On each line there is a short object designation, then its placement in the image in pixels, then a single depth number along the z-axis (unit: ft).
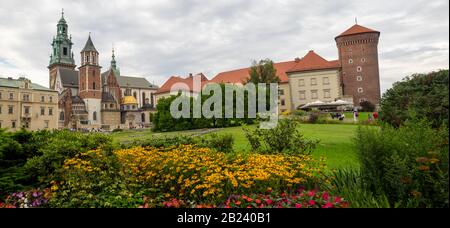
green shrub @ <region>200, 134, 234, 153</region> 29.43
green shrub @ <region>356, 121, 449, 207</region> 9.52
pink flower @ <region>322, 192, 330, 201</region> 11.38
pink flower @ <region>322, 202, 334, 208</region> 10.05
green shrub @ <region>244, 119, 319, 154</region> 24.23
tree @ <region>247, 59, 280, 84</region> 124.98
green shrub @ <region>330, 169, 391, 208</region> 10.74
